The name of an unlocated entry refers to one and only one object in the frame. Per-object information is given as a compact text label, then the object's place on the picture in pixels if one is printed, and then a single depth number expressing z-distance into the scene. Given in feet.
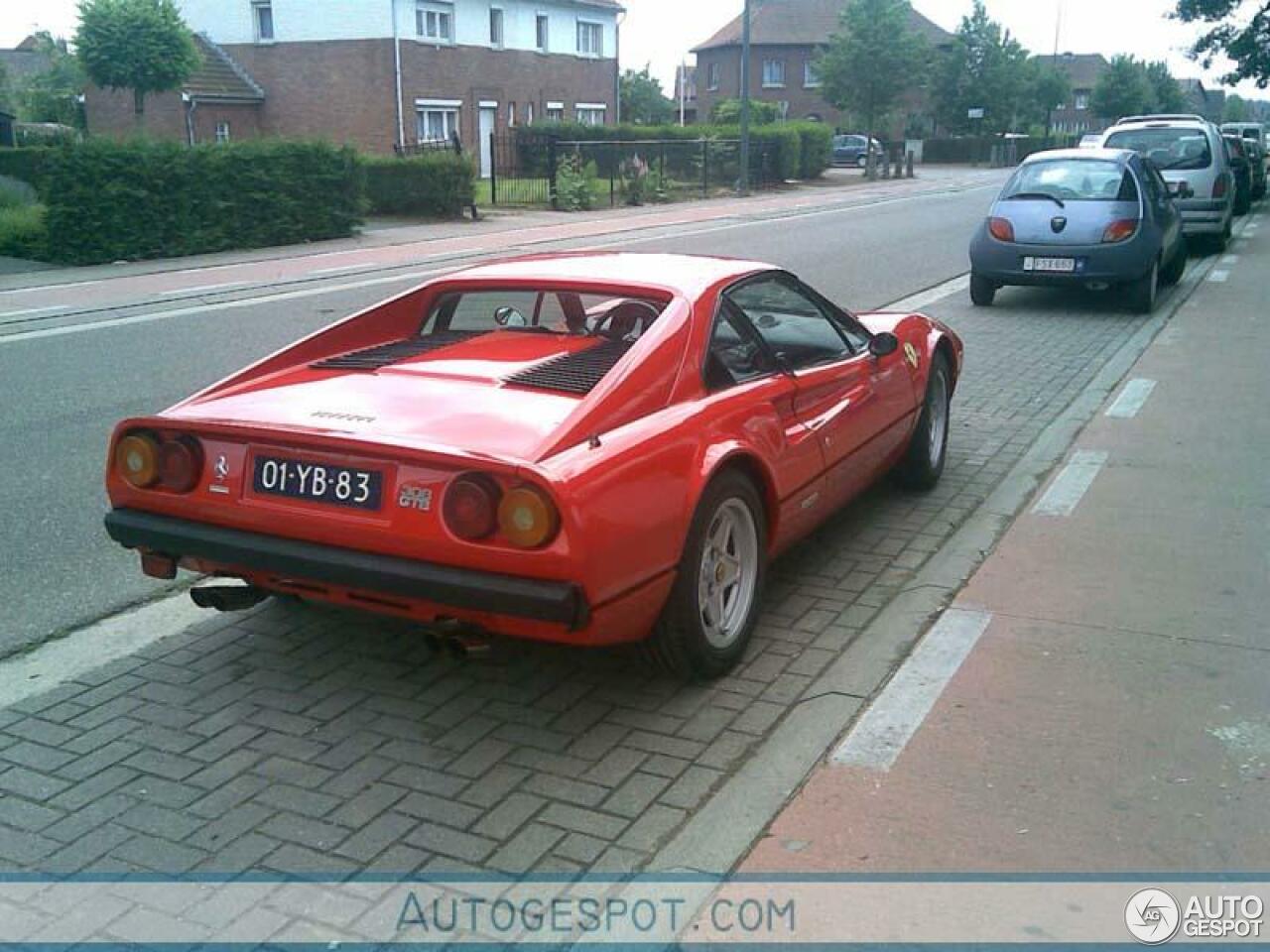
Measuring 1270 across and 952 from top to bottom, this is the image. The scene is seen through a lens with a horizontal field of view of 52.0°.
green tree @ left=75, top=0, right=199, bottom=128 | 111.24
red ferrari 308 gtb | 11.71
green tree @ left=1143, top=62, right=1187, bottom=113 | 285.43
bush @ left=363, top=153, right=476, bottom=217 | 84.89
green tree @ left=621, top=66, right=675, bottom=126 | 231.09
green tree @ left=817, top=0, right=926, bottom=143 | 176.45
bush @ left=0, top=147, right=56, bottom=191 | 94.68
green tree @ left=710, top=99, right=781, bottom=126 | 187.52
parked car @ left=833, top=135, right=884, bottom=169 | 190.83
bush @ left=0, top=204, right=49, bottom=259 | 60.80
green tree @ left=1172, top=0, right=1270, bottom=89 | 106.22
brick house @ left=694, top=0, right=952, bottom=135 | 258.98
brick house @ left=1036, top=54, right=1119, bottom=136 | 358.08
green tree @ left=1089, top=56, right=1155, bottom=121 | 262.06
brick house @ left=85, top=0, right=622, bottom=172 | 130.11
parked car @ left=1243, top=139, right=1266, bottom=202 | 100.48
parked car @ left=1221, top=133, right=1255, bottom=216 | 82.74
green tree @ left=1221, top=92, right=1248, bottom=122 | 451.12
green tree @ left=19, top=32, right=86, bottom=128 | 167.43
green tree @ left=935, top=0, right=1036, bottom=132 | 218.38
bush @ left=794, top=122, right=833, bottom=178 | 144.97
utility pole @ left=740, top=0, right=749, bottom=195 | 115.03
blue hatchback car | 41.45
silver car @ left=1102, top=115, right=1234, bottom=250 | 58.23
